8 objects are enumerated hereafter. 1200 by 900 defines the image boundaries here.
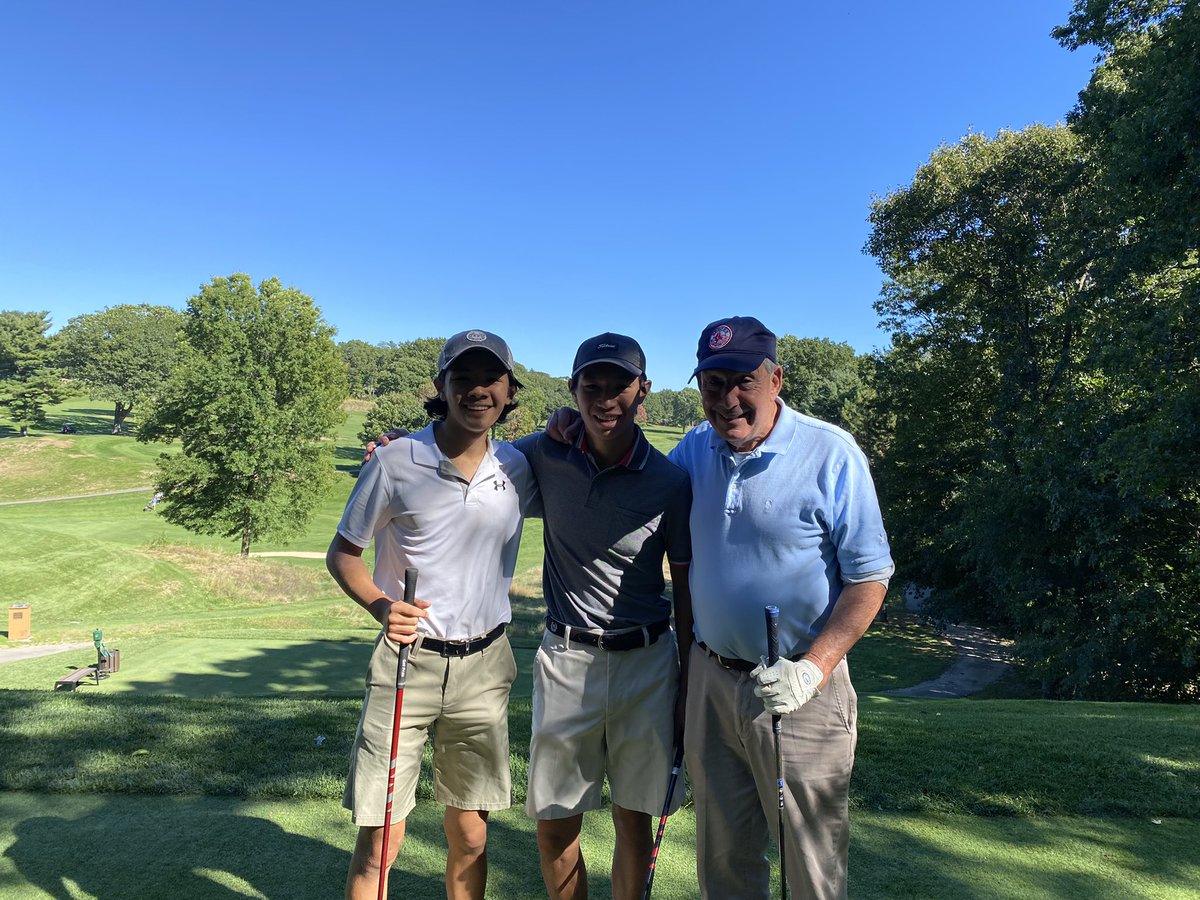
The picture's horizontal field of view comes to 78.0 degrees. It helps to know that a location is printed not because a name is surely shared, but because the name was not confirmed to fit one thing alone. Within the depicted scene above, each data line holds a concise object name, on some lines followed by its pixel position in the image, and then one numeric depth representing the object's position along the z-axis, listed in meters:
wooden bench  10.07
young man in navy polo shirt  3.06
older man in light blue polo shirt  2.66
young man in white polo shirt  3.04
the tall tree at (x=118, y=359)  74.56
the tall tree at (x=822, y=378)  54.91
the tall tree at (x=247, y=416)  30.75
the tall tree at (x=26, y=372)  64.88
